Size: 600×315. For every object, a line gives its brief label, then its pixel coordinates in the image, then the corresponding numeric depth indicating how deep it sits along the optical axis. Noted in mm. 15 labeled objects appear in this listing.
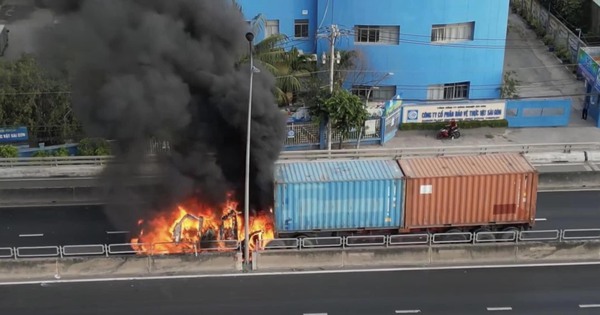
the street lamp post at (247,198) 22328
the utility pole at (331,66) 31523
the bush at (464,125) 36844
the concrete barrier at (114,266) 23953
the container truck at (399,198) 24562
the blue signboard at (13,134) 33500
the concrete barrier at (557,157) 33094
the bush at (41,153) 32688
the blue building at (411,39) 37000
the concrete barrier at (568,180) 31156
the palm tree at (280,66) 34344
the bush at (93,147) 32938
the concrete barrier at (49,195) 29578
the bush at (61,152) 32719
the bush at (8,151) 32344
